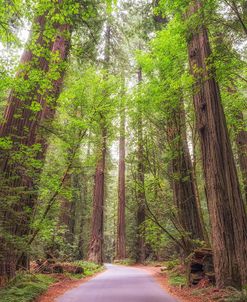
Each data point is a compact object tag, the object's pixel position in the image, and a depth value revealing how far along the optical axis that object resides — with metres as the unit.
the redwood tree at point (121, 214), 21.55
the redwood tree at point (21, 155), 5.80
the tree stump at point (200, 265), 7.19
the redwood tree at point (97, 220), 16.69
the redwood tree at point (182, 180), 8.93
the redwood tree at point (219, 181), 5.89
